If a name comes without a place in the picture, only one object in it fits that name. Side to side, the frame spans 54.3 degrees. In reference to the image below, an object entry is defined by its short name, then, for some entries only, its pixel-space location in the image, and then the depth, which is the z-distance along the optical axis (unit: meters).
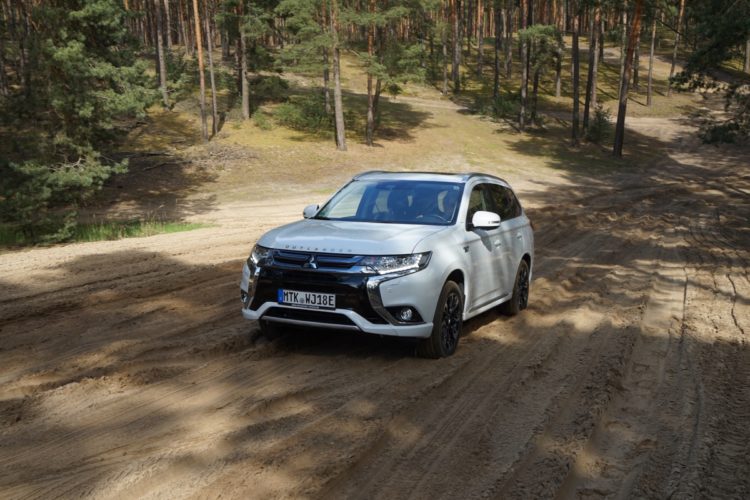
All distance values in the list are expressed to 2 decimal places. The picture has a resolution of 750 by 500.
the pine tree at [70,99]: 21.72
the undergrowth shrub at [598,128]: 48.68
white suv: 6.87
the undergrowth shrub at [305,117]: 45.03
